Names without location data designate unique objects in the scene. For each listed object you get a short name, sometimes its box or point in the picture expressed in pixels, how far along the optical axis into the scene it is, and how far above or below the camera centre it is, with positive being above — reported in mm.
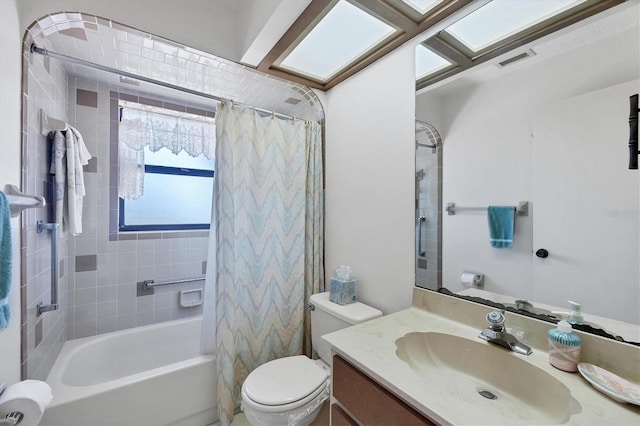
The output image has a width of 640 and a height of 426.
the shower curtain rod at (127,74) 1300 +800
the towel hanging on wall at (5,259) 806 -162
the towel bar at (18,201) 932 +35
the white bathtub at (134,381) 1318 -1062
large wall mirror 823 +160
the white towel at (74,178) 1562 +198
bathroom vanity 670 -513
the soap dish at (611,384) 669 -473
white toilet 1226 -896
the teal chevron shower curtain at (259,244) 1653 -227
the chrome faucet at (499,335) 933 -463
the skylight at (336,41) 1329 +1001
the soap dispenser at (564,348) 809 -427
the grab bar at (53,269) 1390 -326
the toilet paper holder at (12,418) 904 -747
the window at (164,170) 2141 +376
